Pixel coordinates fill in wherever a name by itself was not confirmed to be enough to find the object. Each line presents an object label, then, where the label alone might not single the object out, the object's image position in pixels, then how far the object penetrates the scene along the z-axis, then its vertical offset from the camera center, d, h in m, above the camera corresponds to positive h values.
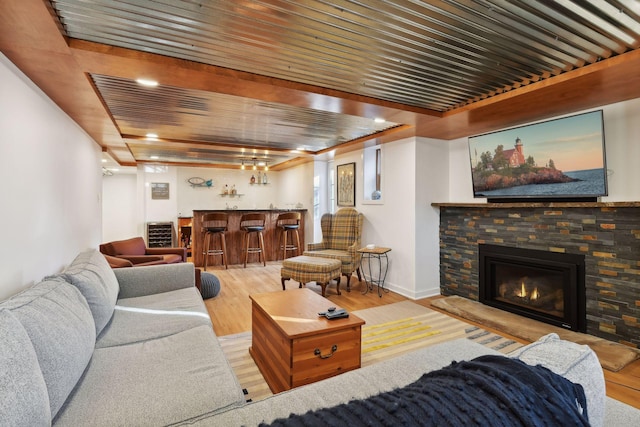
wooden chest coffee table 1.99 -0.84
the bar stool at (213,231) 5.92 -0.27
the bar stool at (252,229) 6.14 -0.25
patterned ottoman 4.16 -0.71
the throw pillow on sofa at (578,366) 0.78 -0.39
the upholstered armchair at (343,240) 4.66 -0.38
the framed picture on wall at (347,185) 5.51 +0.54
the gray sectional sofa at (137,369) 0.91 -0.61
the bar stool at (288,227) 6.49 -0.22
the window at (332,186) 6.12 +0.59
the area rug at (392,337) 2.39 -1.14
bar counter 6.15 -0.44
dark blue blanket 0.57 -0.36
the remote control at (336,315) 2.21 -0.69
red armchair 3.76 -0.48
